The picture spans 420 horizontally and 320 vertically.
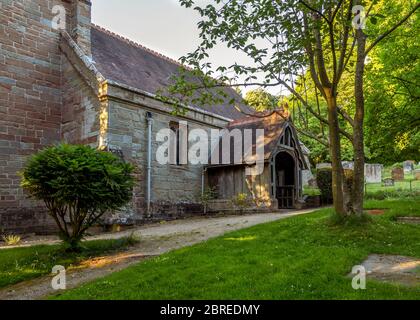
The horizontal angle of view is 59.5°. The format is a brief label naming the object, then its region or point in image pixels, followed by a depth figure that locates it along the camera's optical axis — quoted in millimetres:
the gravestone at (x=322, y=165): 29844
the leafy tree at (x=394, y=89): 12180
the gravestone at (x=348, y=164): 28953
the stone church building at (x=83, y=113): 13148
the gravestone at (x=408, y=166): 31850
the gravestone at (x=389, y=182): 24428
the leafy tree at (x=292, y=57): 8070
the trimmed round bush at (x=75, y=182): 7871
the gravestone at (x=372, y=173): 27562
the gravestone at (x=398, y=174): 27781
